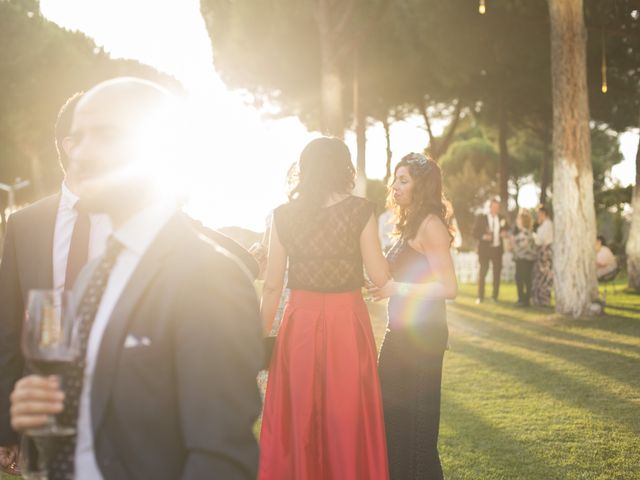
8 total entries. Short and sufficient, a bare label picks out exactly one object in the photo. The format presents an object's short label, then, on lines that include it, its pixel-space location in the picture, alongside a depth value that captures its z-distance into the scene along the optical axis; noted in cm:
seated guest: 1602
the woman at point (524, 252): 1492
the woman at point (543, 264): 1492
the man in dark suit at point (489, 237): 1584
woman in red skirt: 387
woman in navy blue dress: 416
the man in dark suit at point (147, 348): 148
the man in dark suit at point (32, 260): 229
